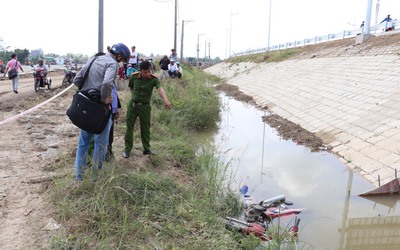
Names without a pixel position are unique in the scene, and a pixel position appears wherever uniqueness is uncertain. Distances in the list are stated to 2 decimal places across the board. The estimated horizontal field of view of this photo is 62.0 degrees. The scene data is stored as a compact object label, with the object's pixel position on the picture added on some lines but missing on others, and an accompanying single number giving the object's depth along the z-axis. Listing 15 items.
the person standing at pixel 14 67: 12.11
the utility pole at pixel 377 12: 31.23
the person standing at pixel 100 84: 3.75
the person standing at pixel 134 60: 14.15
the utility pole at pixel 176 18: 27.13
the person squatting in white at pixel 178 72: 15.93
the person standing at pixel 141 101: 5.22
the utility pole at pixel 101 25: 9.20
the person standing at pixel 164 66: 15.66
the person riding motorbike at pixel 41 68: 13.25
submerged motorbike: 3.91
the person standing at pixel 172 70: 15.76
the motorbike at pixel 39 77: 13.33
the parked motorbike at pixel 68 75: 15.23
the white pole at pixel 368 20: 18.14
